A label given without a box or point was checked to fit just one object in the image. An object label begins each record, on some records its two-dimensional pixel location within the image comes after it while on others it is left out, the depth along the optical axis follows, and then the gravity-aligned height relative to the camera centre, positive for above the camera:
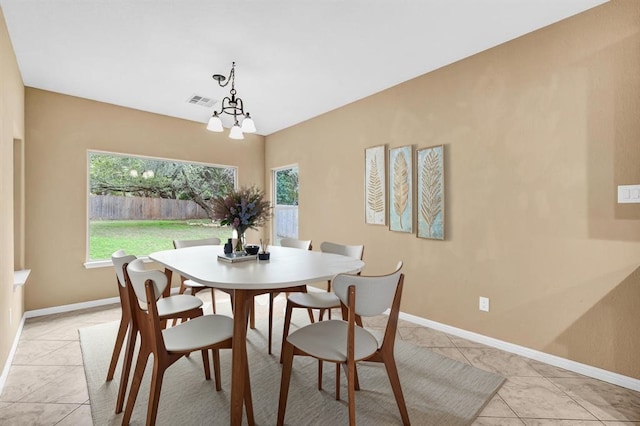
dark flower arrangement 2.16 +0.02
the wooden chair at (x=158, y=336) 1.43 -0.65
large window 3.82 +0.16
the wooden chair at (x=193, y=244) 2.64 -0.33
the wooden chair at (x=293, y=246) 2.25 -0.34
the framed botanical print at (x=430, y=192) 2.91 +0.19
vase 2.21 -0.22
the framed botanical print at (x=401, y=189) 3.16 +0.24
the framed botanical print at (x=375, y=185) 3.43 +0.31
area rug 1.69 -1.14
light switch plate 1.94 +0.11
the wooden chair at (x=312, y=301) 2.21 -0.66
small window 4.89 +0.16
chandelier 2.68 +0.79
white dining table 1.46 -0.33
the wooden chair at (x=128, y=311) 1.74 -0.64
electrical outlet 2.63 -0.81
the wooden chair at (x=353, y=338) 1.40 -0.66
